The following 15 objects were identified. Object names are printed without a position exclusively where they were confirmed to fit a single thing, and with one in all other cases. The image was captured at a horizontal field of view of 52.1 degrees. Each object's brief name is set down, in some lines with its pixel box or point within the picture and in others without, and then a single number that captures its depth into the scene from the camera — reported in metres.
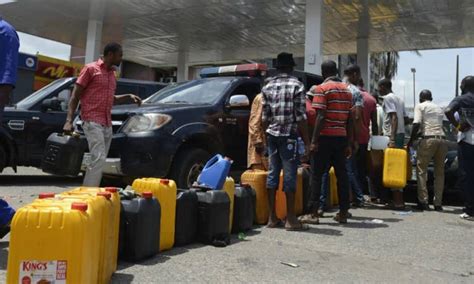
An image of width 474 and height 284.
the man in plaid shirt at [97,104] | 5.18
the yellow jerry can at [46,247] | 2.50
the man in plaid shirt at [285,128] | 5.19
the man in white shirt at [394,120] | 7.13
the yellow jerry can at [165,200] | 4.05
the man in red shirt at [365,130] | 7.19
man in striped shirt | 5.57
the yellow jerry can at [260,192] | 5.56
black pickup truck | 5.89
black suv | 7.92
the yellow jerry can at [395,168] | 6.86
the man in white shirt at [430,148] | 7.14
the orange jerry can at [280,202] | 5.54
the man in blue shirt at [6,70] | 3.91
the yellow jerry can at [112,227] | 3.20
